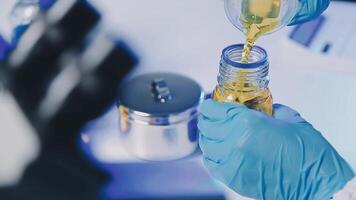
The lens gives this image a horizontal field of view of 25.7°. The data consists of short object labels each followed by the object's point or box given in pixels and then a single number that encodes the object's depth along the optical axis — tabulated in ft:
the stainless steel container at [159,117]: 3.14
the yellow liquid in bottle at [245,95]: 2.51
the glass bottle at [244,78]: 2.43
